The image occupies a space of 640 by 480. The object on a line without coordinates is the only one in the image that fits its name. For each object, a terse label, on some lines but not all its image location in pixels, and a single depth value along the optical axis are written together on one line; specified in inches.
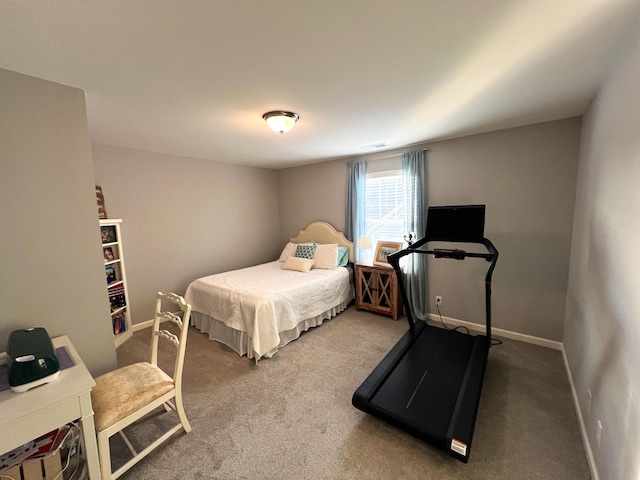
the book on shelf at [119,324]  120.5
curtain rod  134.6
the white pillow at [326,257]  159.9
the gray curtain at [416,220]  136.6
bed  106.8
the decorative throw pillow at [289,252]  181.5
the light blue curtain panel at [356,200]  161.0
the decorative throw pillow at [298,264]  154.1
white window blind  151.2
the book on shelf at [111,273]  119.5
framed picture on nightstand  152.0
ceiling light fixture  86.8
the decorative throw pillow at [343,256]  166.4
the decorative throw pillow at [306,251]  168.2
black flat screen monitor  99.2
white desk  41.0
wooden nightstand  143.1
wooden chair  54.1
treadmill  65.4
